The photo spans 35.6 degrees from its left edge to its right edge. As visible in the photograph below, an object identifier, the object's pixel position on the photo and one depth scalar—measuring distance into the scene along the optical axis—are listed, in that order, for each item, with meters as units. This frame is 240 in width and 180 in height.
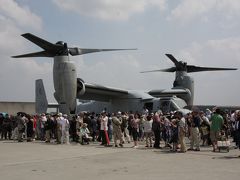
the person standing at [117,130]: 15.40
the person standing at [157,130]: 14.75
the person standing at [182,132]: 13.23
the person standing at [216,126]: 13.41
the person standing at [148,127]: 15.16
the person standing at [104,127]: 16.00
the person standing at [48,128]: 17.73
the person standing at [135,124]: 15.48
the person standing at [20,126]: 18.33
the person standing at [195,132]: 13.81
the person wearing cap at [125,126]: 16.73
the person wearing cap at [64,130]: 16.91
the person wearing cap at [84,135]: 16.68
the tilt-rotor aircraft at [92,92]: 19.92
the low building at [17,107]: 50.91
